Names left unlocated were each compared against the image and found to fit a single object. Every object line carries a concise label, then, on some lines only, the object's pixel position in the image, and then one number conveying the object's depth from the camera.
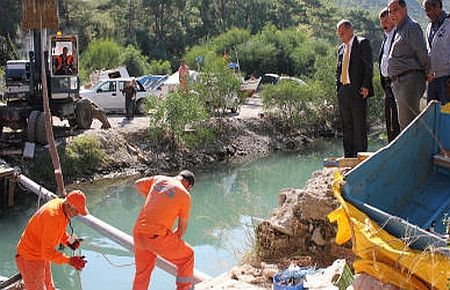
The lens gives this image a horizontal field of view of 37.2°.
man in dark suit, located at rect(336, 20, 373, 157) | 7.44
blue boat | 4.76
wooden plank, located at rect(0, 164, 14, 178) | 14.40
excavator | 16.95
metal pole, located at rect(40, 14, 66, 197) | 11.69
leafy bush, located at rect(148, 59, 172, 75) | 37.72
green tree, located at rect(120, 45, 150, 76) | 37.62
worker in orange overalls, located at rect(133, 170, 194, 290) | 5.98
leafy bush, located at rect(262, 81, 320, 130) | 25.53
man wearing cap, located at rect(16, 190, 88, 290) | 6.07
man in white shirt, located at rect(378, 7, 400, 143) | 6.83
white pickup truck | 24.05
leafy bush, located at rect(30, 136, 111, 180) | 17.42
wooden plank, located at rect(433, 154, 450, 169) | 5.32
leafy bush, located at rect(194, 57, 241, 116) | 23.45
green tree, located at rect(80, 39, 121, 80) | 35.81
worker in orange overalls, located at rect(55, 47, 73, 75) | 17.28
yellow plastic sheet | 3.56
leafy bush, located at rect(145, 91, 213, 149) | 20.52
